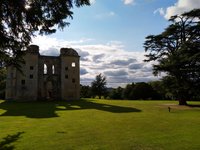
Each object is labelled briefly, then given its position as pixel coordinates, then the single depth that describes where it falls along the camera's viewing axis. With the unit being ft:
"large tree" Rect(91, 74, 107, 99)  163.18
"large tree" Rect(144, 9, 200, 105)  67.26
